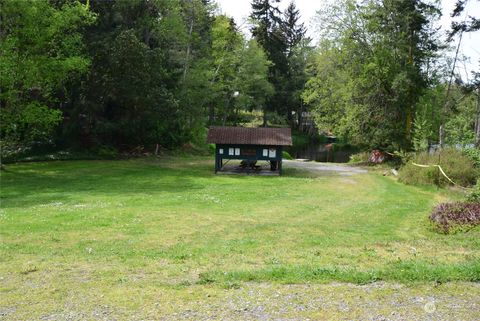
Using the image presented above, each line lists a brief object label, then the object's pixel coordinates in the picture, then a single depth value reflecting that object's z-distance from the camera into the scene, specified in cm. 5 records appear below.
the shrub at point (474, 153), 1828
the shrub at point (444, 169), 2564
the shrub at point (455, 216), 1430
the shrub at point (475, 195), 1660
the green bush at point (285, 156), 5039
